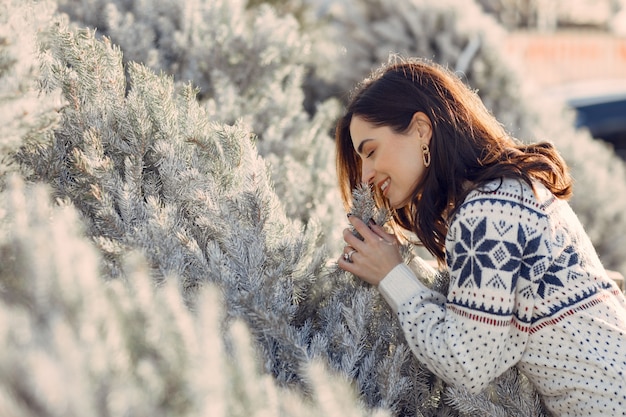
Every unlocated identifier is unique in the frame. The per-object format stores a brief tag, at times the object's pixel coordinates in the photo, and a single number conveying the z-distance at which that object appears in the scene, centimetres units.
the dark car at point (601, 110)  786
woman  180
